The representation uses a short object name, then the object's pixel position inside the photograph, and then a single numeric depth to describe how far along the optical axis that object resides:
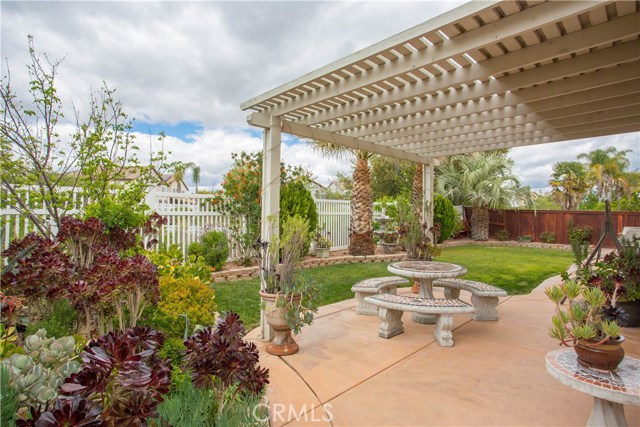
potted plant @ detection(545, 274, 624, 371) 1.72
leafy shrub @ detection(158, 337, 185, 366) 2.13
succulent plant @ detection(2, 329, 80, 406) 1.26
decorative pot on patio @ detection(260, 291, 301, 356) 2.91
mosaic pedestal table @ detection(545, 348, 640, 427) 1.57
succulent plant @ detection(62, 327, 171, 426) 0.87
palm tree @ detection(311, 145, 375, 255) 8.80
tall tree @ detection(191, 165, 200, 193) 47.75
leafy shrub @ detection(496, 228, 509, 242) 14.53
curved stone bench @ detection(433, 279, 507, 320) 3.81
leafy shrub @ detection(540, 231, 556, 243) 13.79
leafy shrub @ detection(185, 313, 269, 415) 1.44
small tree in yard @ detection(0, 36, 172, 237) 3.97
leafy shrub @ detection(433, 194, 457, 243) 11.20
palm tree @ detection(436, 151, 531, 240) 13.98
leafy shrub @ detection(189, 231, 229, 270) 5.85
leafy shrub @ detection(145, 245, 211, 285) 3.29
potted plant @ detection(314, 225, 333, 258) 8.07
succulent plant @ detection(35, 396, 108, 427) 0.77
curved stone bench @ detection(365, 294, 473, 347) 3.10
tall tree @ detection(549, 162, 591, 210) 18.12
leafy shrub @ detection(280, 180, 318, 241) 6.86
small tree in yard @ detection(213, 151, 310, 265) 6.79
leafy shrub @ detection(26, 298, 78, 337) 2.21
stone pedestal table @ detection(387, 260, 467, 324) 3.53
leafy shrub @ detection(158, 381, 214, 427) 1.58
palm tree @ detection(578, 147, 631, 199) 19.41
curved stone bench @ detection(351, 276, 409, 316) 4.02
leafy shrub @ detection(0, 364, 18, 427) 1.16
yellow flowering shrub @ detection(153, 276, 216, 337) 2.57
